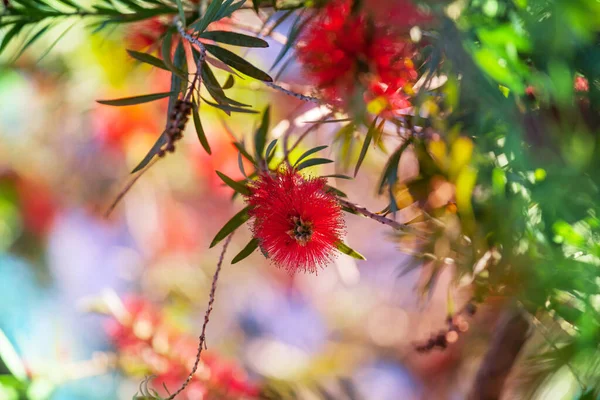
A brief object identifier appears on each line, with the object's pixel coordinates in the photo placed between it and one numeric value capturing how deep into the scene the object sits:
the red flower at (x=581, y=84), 1.12
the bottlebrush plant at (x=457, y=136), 1.06
